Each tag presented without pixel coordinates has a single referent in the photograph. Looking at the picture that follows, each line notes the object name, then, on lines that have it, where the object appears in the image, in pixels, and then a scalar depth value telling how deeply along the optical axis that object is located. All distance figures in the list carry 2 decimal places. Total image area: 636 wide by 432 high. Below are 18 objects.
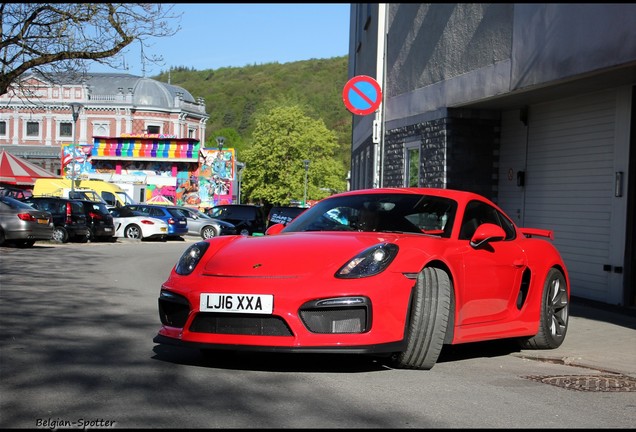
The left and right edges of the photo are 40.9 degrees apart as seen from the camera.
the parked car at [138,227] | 34.06
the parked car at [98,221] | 29.45
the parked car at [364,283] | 5.70
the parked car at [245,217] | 38.09
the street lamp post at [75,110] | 37.00
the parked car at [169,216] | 34.91
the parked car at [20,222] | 23.14
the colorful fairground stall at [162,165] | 67.00
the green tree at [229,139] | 111.81
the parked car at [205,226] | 36.75
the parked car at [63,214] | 27.88
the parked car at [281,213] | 25.05
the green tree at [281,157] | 78.88
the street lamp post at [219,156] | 59.61
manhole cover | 6.16
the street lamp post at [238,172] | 68.00
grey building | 12.21
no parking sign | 15.15
